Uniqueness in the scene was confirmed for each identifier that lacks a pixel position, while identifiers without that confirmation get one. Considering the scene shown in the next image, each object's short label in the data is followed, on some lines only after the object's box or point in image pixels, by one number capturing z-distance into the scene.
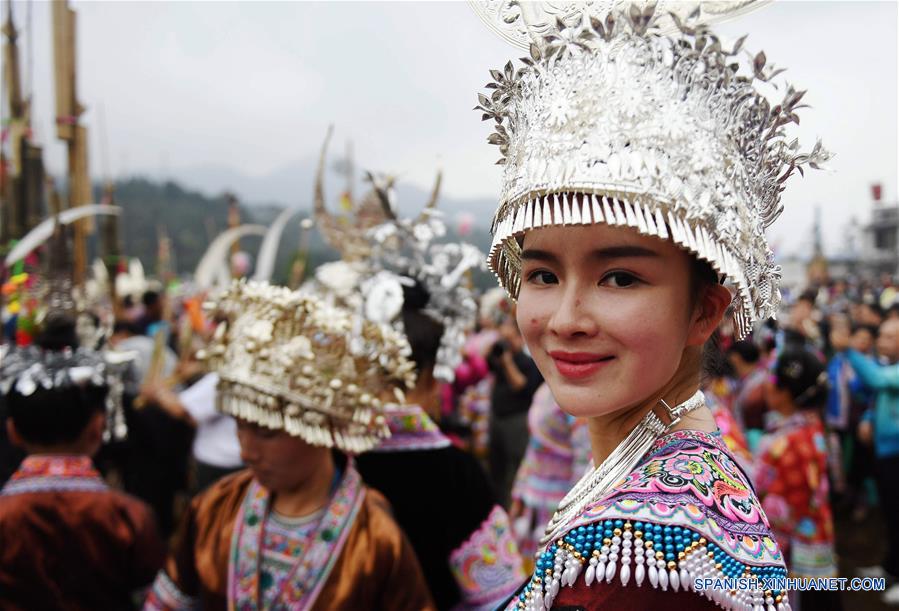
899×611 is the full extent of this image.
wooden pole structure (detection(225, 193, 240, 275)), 10.25
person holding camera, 6.33
